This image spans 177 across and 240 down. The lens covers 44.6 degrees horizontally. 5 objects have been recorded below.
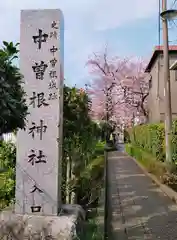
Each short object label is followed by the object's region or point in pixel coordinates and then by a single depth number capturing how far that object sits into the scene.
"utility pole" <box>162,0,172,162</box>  7.37
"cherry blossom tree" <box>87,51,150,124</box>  21.17
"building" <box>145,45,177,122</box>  13.63
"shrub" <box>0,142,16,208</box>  4.12
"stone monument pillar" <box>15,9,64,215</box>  2.87
